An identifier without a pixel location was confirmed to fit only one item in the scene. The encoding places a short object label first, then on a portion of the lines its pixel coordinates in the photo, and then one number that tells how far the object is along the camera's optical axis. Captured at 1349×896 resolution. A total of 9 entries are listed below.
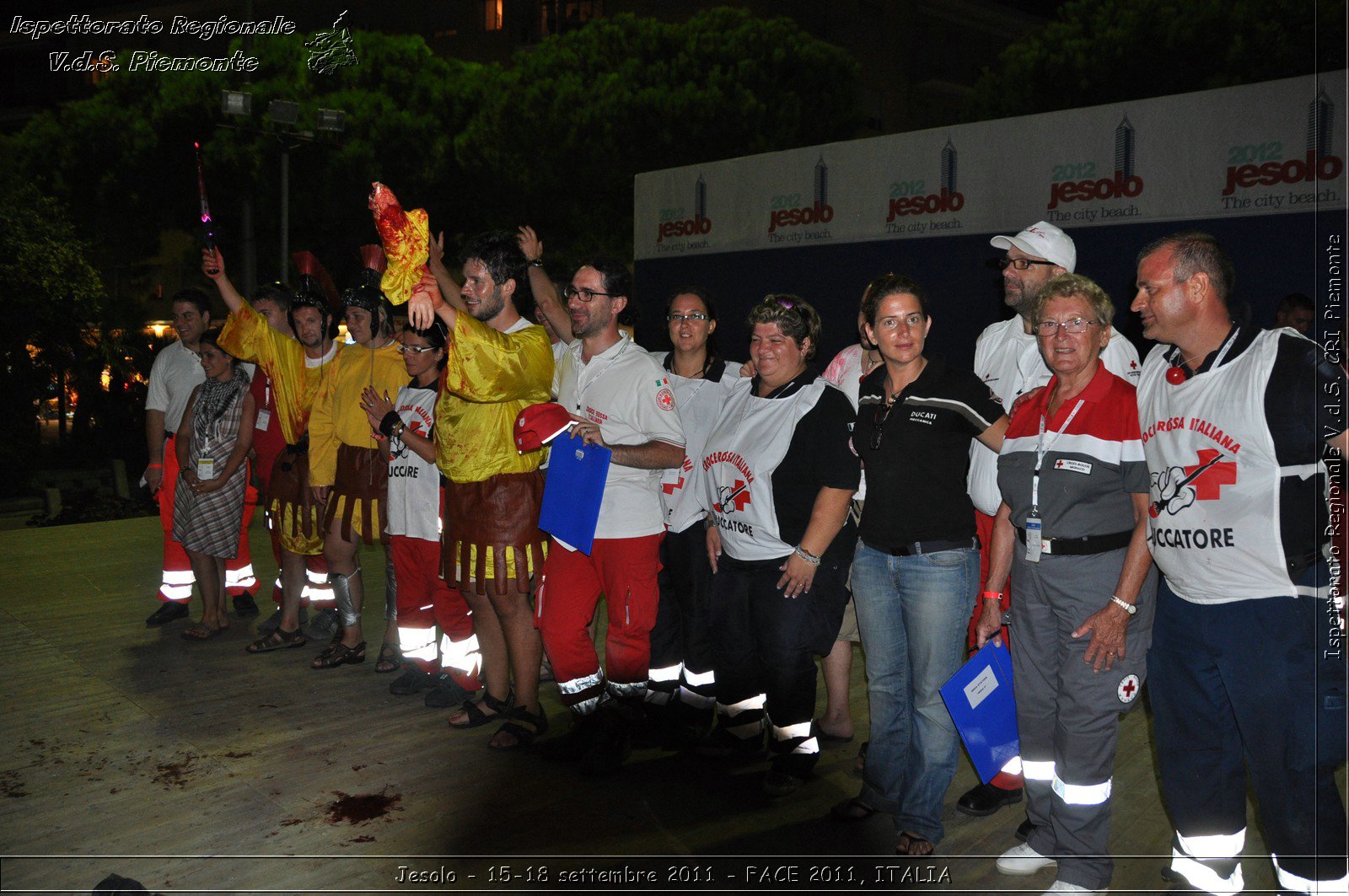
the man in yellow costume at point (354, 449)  5.35
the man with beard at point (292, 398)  5.78
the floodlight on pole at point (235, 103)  11.38
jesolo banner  5.78
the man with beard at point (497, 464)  4.05
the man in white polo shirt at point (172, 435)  6.48
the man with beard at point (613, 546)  4.22
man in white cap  3.87
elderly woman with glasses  3.08
